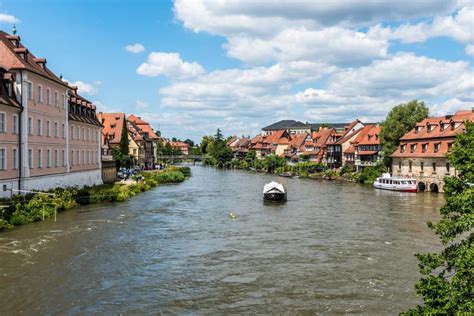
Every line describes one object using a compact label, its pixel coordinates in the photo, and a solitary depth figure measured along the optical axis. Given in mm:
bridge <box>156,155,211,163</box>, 144000
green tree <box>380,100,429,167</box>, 62312
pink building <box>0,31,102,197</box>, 30000
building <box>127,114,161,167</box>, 107938
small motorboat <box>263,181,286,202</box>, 41344
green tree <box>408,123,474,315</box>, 8109
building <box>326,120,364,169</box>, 81125
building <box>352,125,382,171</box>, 69750
